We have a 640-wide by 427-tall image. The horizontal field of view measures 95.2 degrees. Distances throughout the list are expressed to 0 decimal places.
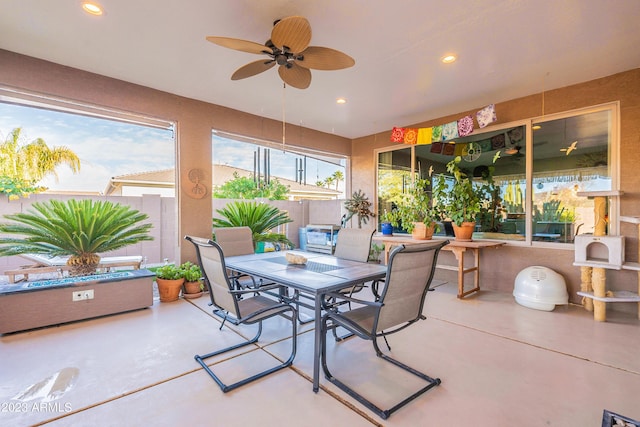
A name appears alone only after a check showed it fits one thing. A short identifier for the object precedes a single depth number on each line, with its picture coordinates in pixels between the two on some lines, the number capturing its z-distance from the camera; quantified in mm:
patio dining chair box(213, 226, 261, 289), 3387
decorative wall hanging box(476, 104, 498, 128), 3775
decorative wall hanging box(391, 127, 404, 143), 4797
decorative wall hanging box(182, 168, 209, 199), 4141
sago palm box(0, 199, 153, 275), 3041
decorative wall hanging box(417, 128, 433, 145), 4582
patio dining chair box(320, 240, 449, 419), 1735
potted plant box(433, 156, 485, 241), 4285
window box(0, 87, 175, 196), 3488
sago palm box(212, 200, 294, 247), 4523
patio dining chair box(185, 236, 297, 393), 1974
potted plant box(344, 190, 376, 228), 5945
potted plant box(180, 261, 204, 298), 3889
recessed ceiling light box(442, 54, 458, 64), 2954
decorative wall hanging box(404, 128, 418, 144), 4718
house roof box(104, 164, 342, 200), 7027
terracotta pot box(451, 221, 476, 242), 4250
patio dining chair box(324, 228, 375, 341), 3093
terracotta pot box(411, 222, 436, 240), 4457
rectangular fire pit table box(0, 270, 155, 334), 2707
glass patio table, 1925
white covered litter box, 3434
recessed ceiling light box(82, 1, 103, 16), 2242
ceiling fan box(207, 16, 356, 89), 1992
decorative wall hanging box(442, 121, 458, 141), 4340
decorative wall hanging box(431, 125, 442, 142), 4492
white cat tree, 3076
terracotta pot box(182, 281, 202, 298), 3891
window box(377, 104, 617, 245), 3617
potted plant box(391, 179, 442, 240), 4496
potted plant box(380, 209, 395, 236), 5422
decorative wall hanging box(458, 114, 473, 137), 4129
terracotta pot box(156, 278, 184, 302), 3688
